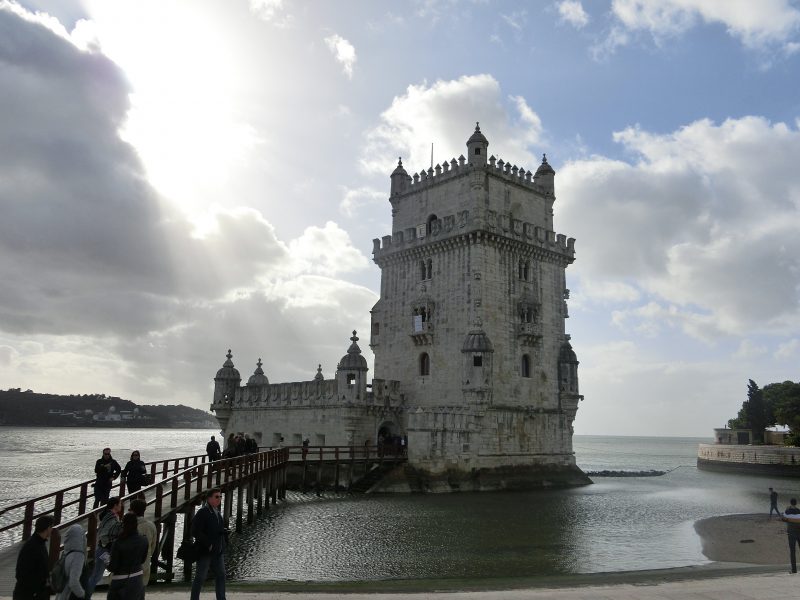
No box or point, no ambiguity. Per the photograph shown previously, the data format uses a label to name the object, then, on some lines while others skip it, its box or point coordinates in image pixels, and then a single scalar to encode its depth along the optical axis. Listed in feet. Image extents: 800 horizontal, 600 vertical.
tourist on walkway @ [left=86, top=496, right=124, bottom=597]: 36.27
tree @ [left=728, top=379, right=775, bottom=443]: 259.33
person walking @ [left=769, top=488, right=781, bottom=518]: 101.52
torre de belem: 127.65
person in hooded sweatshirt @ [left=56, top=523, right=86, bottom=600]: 29.55
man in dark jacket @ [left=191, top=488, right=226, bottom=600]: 36.81
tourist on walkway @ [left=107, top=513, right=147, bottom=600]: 29.53
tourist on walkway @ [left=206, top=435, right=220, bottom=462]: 91.04
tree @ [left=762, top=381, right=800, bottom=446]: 242.37
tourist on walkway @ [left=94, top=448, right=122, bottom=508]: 56.90
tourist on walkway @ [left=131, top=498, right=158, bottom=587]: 39.61
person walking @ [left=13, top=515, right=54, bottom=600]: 28.68
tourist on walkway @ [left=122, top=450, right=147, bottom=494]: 58.75
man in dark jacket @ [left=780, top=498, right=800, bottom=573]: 51.90
